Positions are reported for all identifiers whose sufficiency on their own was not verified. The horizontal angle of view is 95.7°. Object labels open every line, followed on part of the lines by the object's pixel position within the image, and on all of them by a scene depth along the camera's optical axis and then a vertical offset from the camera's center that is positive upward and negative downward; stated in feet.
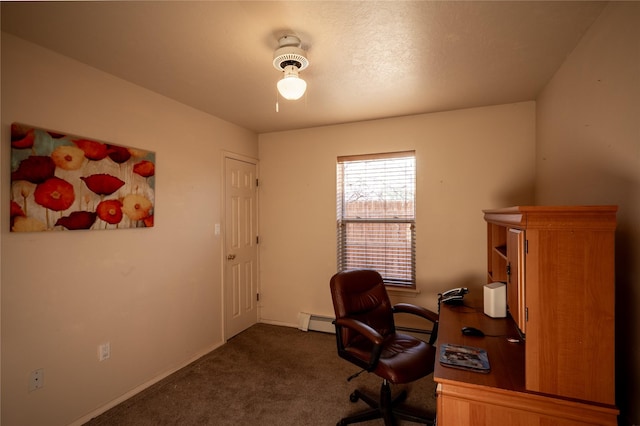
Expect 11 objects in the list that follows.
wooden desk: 3.55 -2.43
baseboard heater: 11.51 -4.31
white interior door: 11.12 -1.26
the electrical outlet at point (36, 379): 5.83 -3.30
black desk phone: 7.54 -2.17
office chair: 5.96 -3.05
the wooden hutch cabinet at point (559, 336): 3.53 -1.53
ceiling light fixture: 5.74 +3.19
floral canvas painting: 5.70 +0.78
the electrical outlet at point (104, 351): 7.01 -3.28
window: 10.62 +0.04
